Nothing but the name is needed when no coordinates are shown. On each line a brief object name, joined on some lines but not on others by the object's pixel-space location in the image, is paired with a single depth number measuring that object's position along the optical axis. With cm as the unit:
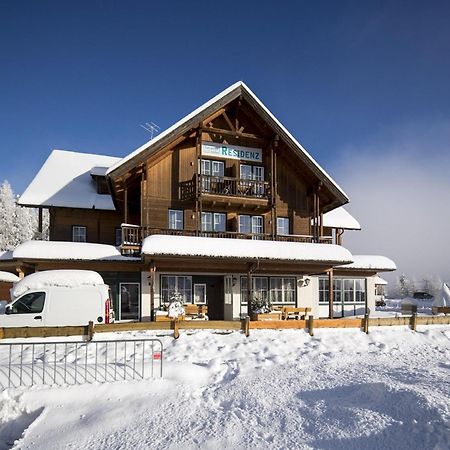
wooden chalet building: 1980
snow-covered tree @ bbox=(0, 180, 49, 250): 6100
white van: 1364
